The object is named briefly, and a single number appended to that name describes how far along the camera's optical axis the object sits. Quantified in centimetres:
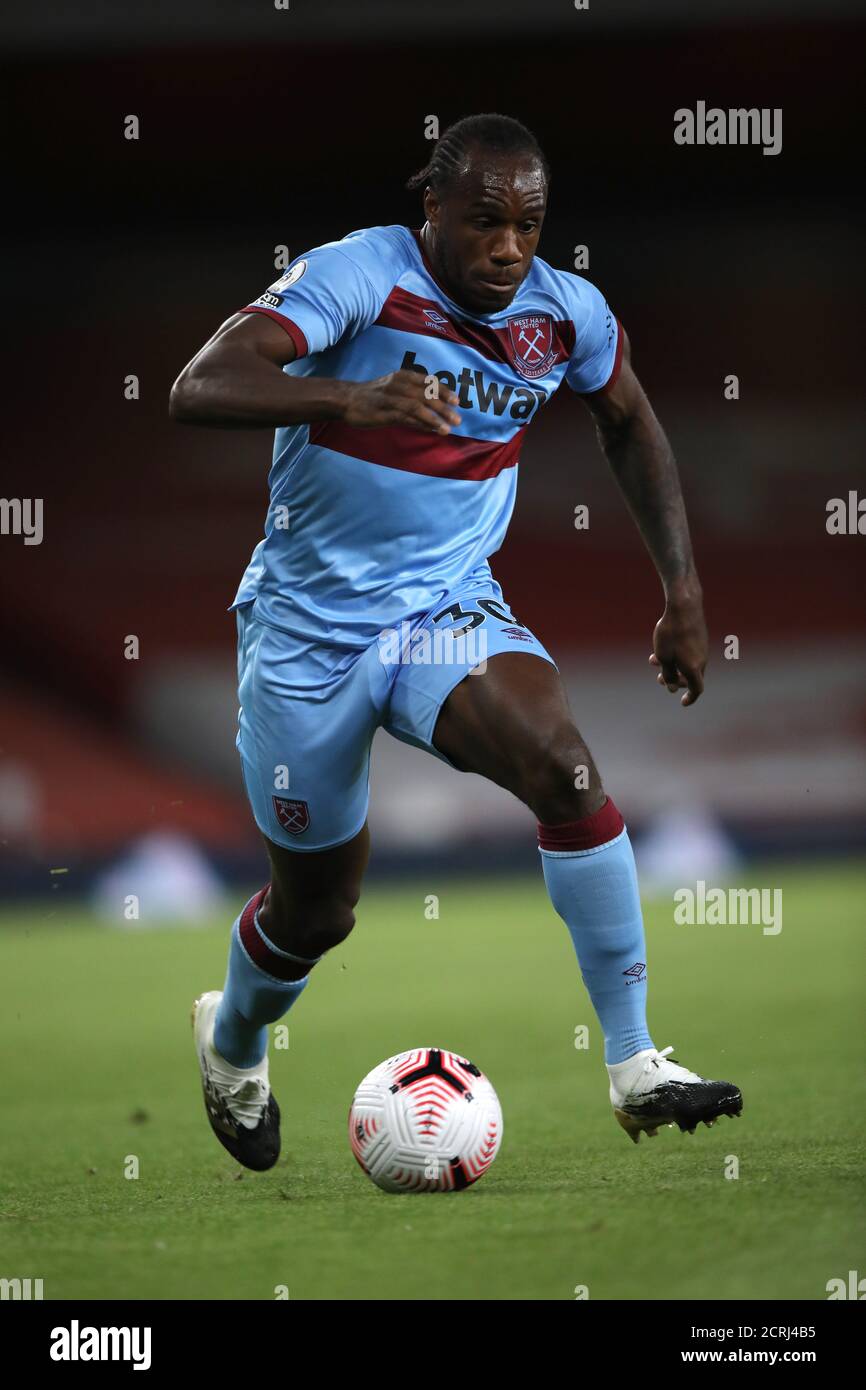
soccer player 656
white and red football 702
